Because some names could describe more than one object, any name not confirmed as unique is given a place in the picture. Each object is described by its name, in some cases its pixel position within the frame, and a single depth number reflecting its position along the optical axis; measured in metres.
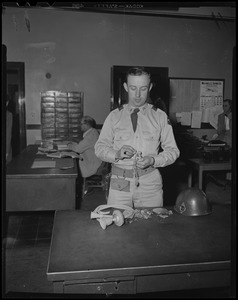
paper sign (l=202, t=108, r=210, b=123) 5.99
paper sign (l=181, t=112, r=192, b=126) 6.71
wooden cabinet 6.11
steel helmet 1.76
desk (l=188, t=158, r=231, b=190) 3.99
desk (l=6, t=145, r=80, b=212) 2.98
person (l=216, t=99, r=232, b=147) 4.16
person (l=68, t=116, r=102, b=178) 4.43
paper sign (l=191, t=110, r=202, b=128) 6.42
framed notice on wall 6.15
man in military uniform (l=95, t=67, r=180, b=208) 2.14
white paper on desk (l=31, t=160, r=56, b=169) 3.37
